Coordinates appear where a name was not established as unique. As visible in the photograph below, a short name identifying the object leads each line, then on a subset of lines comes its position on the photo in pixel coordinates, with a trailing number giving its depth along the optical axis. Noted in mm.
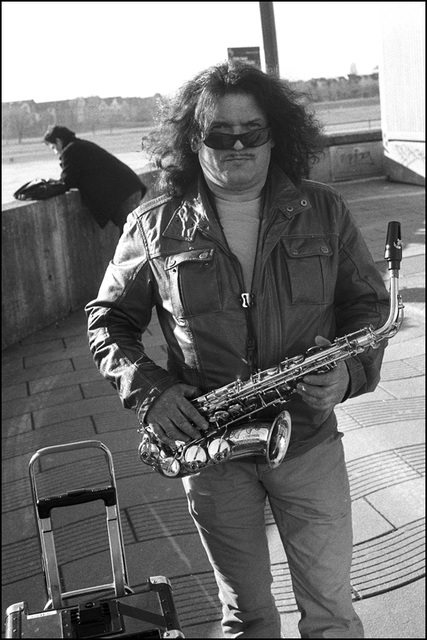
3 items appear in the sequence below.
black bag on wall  7777
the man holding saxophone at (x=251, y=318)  2338
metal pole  6164
